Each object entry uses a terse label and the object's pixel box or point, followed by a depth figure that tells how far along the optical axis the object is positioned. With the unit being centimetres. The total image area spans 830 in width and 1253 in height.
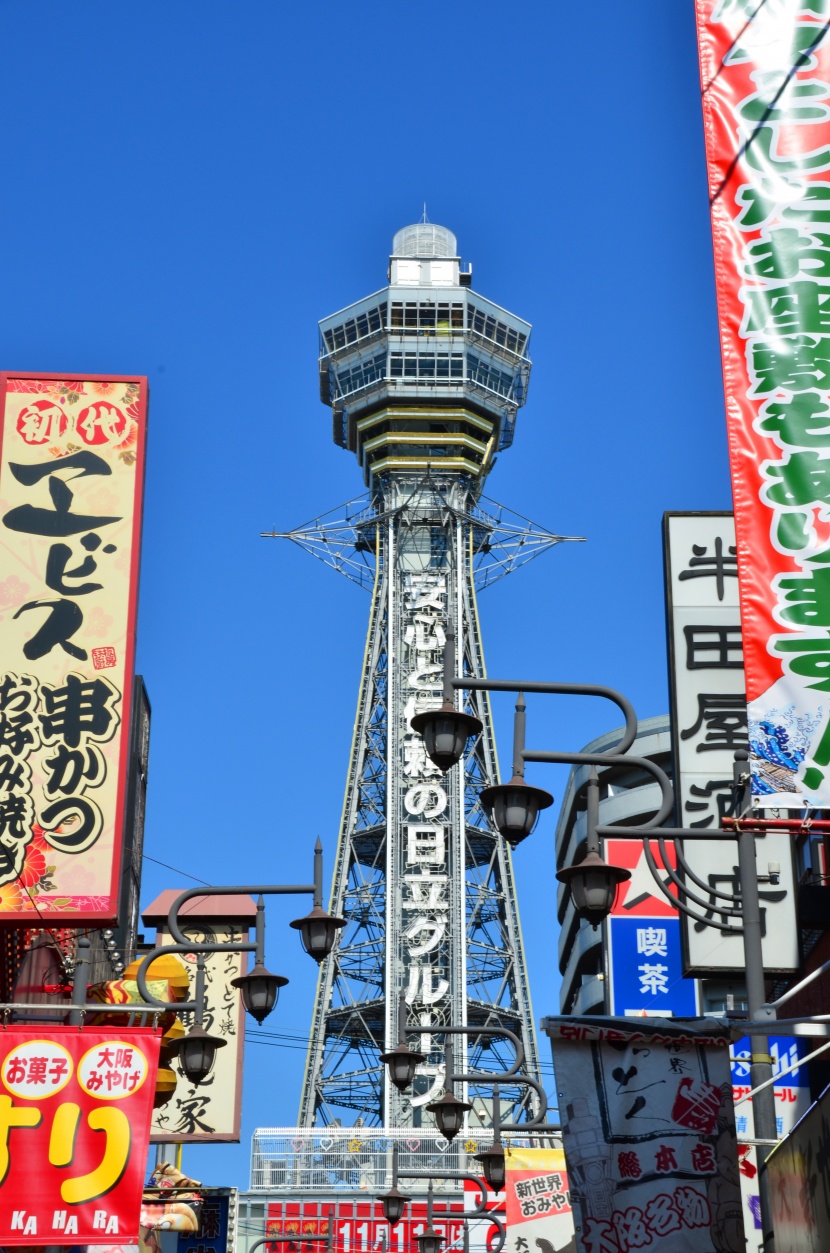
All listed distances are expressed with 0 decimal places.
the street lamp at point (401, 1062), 2856
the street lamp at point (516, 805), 1477
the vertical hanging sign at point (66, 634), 2030
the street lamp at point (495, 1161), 3061
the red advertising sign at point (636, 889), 3588
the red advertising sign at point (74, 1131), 1753
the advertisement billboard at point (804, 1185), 1005
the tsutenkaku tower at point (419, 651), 9762
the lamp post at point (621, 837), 1388
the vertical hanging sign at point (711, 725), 2030
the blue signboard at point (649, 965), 3319
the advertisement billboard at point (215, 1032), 3297
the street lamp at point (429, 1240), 3694
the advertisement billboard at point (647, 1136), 1336
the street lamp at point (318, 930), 2116
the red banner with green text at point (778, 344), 1110
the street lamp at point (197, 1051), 2251
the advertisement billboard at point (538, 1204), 2262
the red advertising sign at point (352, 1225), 6988
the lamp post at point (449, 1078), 2631
